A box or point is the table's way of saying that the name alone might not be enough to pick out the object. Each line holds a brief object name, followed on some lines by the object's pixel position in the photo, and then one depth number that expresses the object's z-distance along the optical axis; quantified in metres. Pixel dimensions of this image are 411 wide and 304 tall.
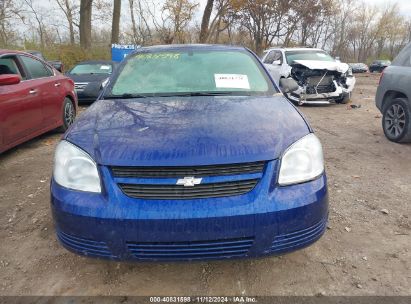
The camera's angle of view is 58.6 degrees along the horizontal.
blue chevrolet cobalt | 2.01
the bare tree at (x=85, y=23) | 18.38
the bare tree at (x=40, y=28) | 31.58
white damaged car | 9.65
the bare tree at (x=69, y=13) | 31.64
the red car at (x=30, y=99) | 4.60
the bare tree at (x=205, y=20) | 22.91
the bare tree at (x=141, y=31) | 26.58
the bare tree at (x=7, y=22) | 27.45
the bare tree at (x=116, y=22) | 19.45
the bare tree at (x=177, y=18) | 25.03
